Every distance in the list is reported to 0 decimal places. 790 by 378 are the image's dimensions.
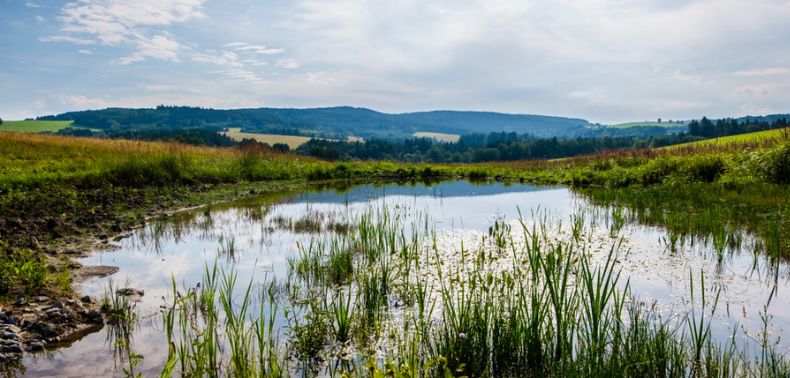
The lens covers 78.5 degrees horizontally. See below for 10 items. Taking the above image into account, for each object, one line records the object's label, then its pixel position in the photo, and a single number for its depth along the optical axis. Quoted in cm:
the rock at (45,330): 557
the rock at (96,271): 829
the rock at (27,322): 566
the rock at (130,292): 704
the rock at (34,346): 525
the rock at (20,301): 627
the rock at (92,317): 607
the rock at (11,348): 508
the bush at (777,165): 1667
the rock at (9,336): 527
